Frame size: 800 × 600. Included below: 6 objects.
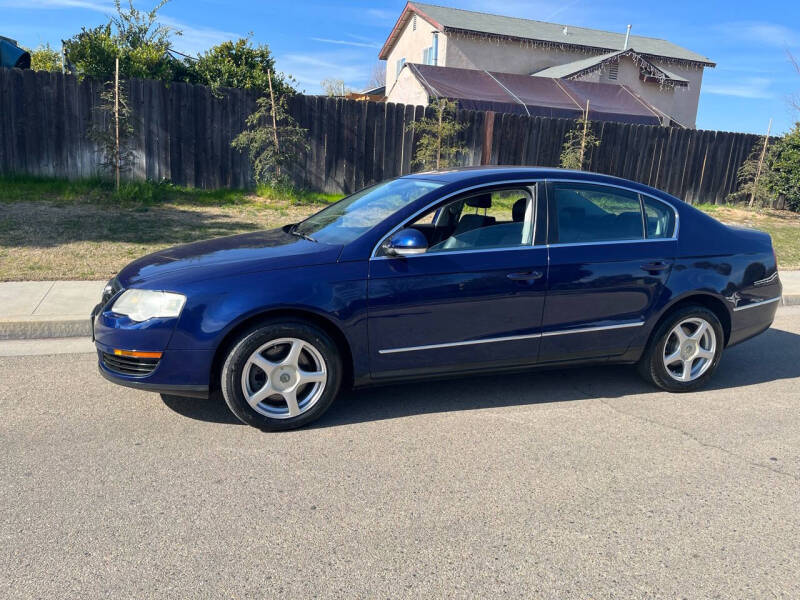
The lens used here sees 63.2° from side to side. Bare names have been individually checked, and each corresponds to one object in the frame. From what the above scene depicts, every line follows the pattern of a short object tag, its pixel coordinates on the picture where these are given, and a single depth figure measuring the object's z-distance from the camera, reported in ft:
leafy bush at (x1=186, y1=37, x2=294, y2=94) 51.57
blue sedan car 13.00
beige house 94.17
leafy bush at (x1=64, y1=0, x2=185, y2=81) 43.24
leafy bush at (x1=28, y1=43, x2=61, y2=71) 75.25
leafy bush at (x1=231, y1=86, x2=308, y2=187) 43.27
